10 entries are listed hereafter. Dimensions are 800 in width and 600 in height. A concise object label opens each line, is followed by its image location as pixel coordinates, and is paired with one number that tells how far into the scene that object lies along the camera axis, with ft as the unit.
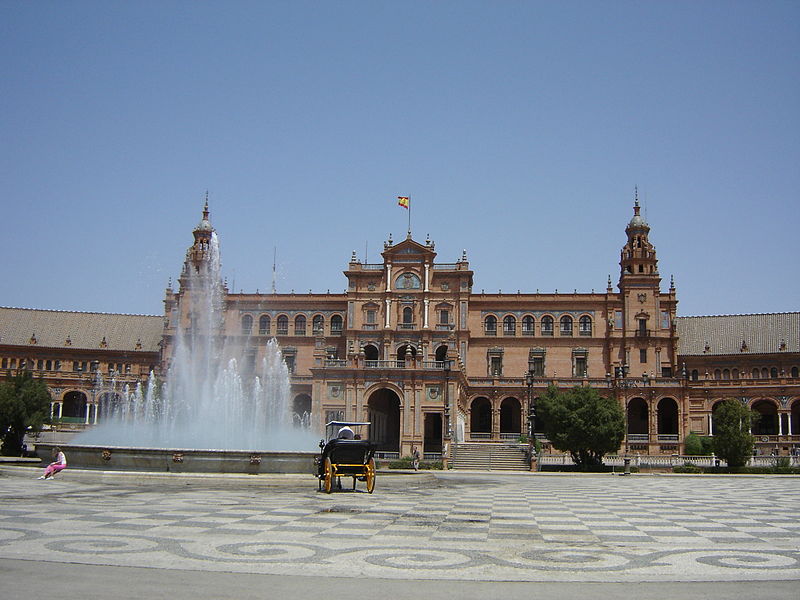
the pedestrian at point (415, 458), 151.94
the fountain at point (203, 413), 95.86
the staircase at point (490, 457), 179.93
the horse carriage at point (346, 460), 79.46
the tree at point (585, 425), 167.73
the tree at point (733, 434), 164.14
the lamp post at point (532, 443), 174.50
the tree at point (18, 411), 138.10
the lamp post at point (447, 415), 188.29
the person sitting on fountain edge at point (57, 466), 91.40
